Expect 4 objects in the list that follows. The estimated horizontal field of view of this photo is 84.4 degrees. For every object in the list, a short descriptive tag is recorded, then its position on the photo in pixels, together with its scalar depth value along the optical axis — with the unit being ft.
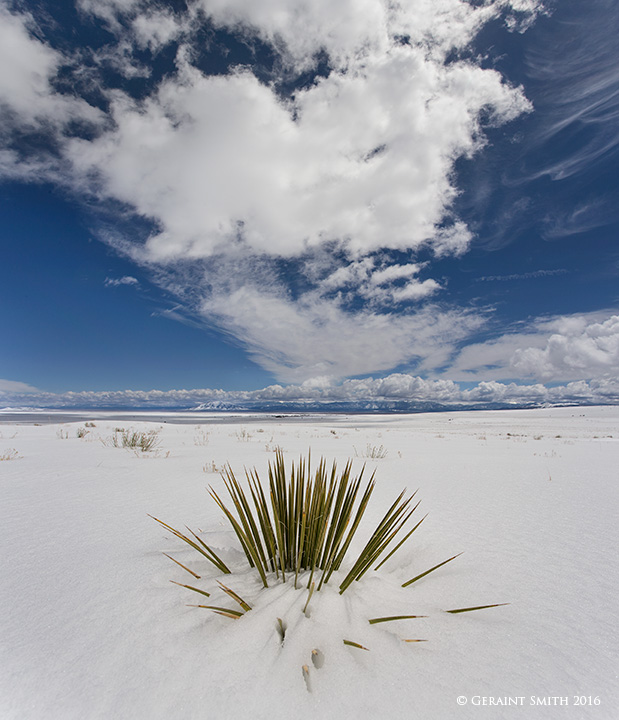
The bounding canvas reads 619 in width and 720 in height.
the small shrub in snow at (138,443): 21.95
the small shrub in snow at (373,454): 21.71
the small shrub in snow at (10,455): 16.64
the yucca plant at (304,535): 5.24
